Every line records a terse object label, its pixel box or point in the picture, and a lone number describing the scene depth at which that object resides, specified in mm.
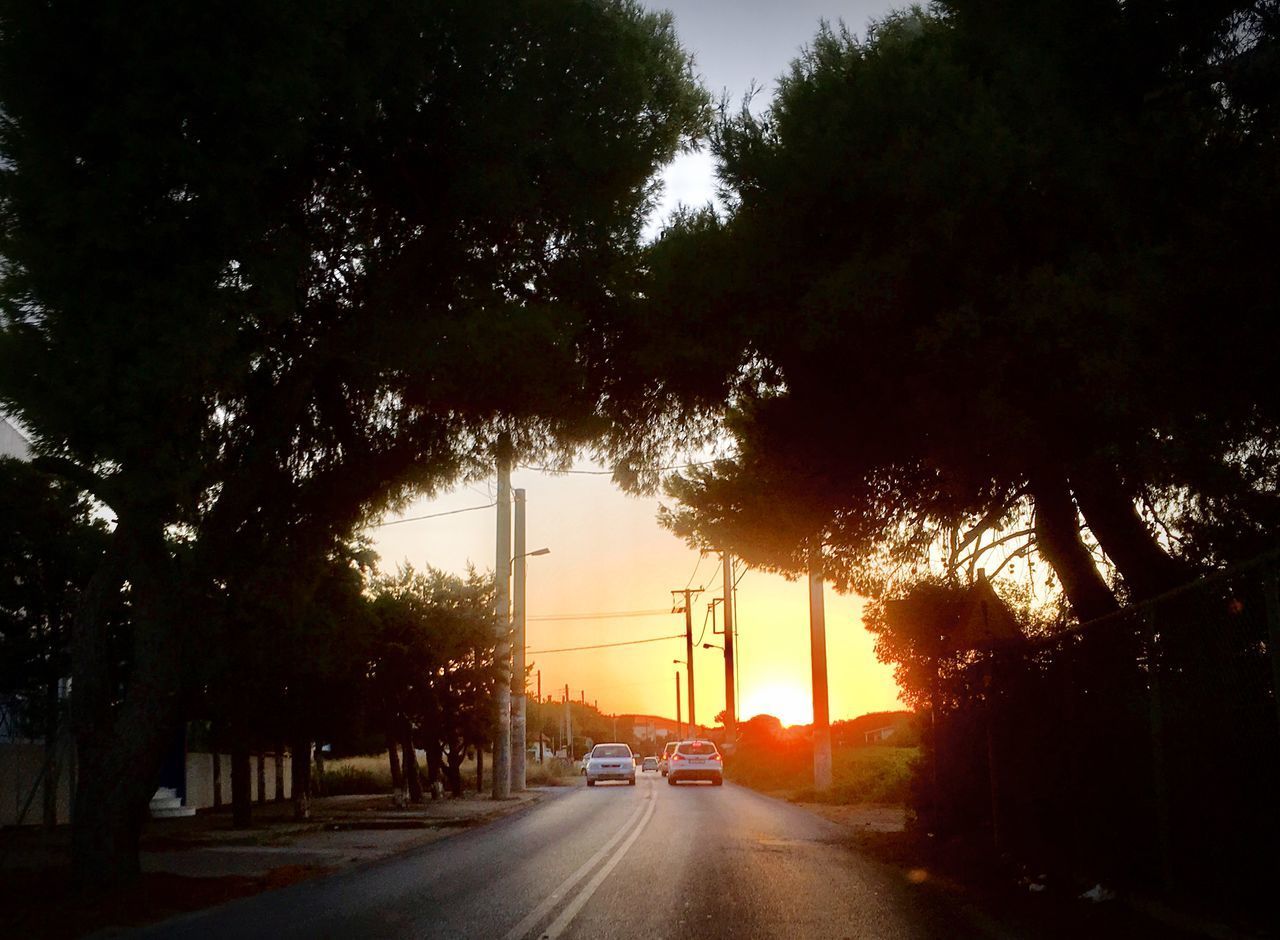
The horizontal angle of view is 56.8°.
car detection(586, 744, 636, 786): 45312
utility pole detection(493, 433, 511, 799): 31281
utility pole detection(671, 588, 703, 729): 70000
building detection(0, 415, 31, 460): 29016
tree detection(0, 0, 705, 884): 10703
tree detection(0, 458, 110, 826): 18812
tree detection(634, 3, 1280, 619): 7121
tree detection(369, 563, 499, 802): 28953
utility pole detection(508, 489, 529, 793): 35062
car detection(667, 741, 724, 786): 43219
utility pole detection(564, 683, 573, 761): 106662
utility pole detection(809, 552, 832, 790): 31562
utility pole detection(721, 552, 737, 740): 54091
